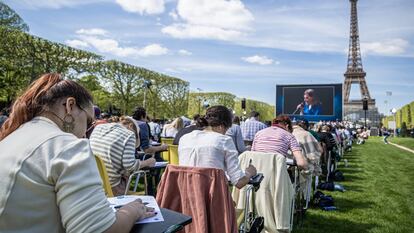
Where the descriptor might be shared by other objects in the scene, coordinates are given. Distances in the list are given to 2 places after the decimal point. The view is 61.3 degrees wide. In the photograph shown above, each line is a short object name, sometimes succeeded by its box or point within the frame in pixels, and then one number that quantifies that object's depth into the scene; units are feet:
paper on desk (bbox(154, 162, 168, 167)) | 15.28
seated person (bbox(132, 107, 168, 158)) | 20.97
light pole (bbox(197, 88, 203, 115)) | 170.97
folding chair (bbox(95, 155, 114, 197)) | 8.78
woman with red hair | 3.92
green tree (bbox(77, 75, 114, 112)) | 107.98
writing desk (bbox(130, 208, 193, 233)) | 4.82
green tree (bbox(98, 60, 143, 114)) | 116.34
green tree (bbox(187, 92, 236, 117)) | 177.47
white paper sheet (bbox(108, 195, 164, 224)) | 5.12
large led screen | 94.58
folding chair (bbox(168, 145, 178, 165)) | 18.70
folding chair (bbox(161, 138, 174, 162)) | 28.32
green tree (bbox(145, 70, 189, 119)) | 132.66
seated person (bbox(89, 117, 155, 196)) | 12.12
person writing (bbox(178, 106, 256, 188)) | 10.02
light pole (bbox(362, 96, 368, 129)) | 102.61
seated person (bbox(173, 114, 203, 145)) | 23.26
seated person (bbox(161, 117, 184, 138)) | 33.86
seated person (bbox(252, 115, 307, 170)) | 16.24
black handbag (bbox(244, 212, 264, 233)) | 11.89
